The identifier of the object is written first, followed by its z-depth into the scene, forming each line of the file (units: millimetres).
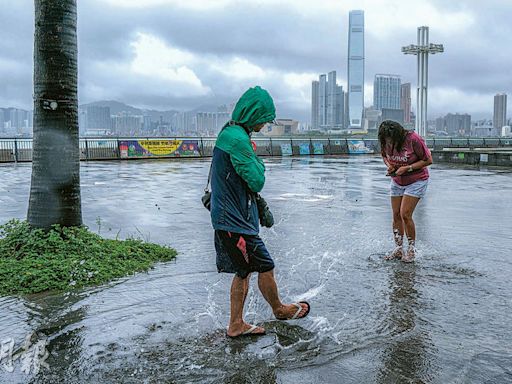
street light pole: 58750
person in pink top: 6770
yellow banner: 34750
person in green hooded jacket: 4039
